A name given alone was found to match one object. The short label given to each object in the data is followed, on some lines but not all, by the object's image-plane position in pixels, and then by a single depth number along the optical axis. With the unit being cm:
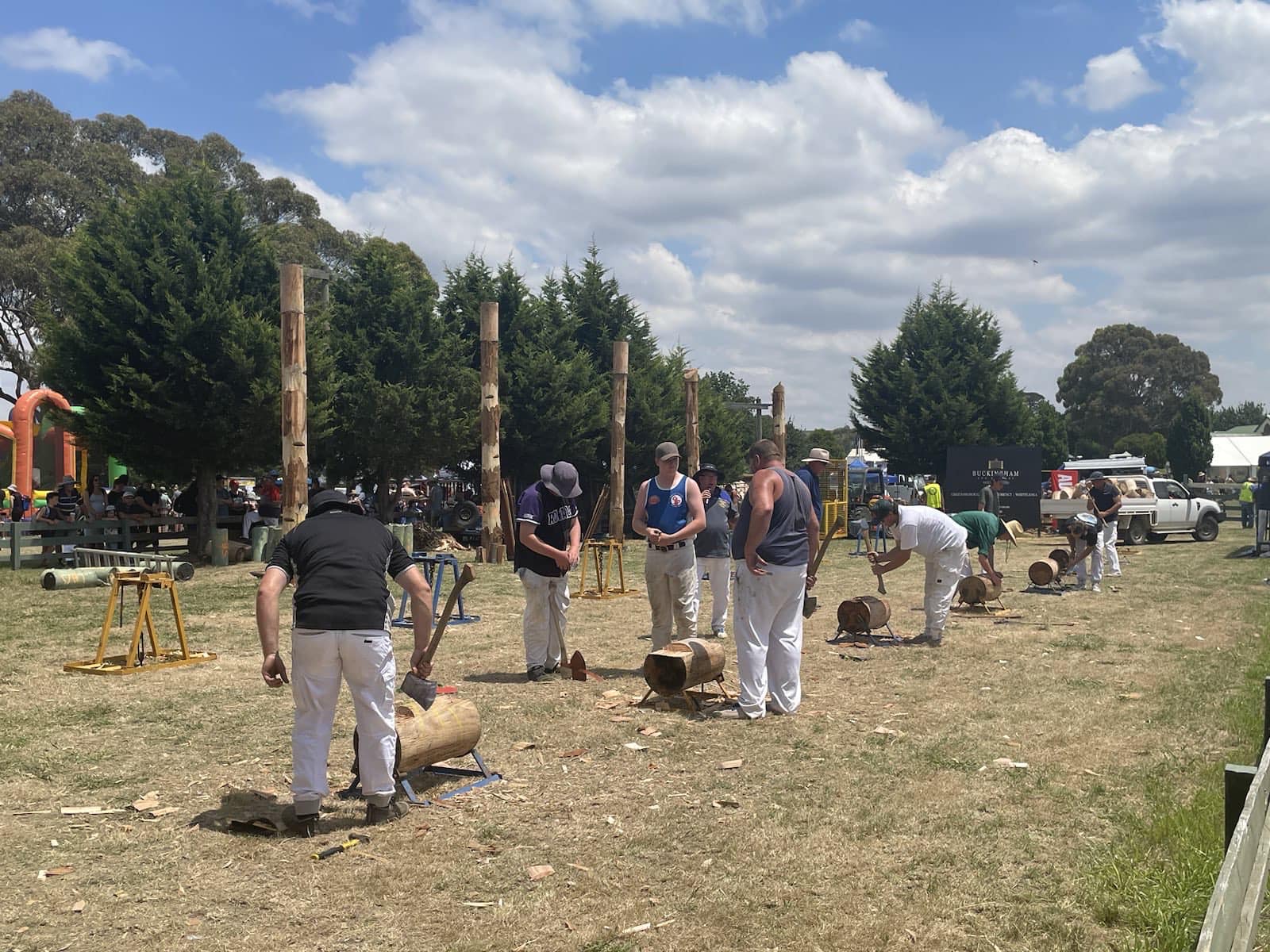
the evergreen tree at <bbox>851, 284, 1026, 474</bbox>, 4009
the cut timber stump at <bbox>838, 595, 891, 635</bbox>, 1220
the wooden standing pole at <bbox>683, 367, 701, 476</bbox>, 2766
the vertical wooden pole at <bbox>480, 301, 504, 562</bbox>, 2252
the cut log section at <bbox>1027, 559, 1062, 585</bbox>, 1736
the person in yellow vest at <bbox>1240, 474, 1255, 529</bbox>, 3544
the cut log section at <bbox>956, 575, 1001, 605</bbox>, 1445
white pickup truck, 2916
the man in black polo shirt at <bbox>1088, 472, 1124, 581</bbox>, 1772
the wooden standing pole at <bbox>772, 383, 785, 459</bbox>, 3048
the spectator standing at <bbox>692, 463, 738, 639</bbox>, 1162
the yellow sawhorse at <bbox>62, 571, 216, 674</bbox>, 997
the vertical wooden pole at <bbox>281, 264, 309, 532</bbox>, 1759
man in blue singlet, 969
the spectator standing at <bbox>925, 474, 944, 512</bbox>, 2550
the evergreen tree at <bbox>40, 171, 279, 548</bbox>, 2052
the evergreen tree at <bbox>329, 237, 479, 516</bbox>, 2633
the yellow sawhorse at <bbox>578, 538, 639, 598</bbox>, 1653
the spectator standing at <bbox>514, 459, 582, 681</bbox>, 937
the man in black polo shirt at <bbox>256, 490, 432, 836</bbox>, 555
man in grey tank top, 816
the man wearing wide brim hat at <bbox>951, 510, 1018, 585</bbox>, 1372
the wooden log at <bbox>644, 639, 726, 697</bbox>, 852
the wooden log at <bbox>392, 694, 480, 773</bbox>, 624
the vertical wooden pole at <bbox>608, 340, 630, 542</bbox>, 2555
